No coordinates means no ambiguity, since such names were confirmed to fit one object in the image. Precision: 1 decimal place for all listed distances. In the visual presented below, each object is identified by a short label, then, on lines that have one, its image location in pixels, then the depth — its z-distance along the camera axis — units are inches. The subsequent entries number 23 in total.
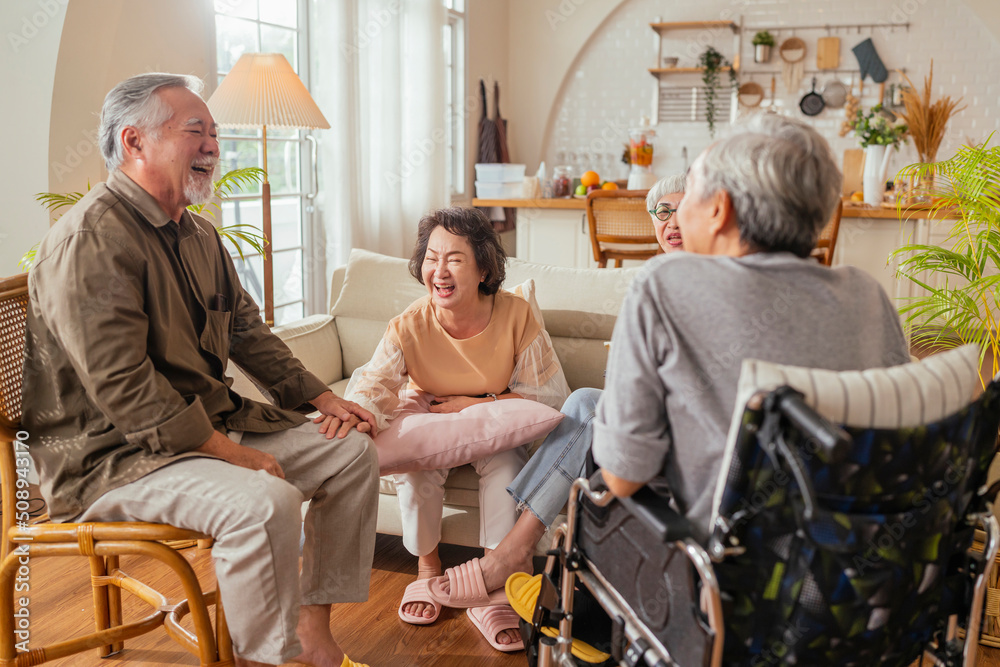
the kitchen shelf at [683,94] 248.8
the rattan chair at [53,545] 58.8
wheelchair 39.3
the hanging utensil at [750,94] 251.0
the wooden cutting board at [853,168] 214.5
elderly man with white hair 58.7
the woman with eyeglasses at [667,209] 86.6
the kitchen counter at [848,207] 163.2
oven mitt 239.5
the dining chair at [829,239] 154.6
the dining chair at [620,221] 167.2
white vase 184.2
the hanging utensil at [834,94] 245.6
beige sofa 105.7
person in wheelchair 42.7
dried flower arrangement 181.6
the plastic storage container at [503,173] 215.9
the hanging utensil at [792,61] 245.6
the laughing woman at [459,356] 83.5
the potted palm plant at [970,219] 86.3
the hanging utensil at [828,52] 241.9
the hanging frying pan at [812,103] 246.8
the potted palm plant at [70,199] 98.7
